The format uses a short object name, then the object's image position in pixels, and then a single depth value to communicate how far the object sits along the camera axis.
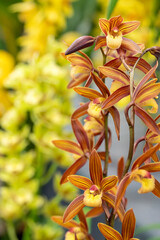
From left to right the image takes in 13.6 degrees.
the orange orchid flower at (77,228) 0.45
